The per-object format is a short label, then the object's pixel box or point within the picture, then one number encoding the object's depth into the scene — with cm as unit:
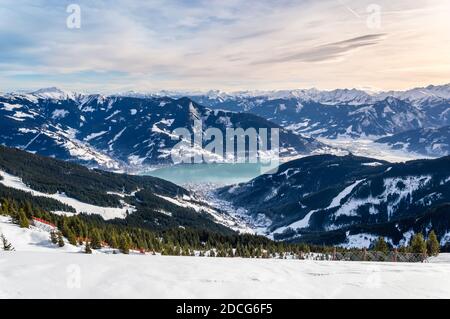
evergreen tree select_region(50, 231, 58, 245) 6548
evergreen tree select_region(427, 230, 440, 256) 9536
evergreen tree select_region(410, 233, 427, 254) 8819
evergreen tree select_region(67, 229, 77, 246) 7482
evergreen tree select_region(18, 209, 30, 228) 7488
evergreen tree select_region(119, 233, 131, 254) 8495
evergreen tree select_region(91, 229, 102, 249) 8138
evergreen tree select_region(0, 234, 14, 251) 4851
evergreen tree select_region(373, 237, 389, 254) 9812
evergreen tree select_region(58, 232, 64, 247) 6356
